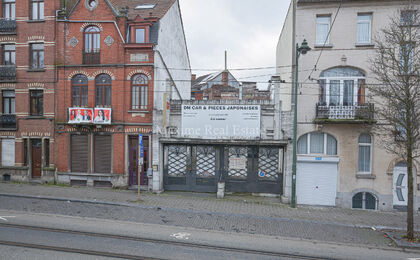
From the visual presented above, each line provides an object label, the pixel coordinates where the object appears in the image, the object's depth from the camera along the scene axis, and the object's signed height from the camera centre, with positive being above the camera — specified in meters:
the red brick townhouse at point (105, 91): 14.71 +1.94
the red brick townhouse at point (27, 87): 15.52 +2.19
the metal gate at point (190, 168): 14.62 -2.62
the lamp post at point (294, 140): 12.11 -0.71
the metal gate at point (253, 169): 14.10 -2.52
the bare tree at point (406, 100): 8.77 +0.97
